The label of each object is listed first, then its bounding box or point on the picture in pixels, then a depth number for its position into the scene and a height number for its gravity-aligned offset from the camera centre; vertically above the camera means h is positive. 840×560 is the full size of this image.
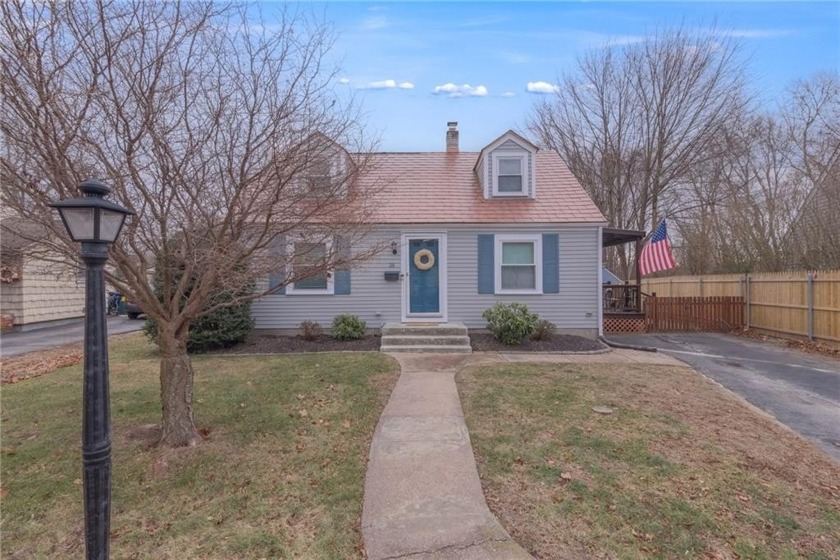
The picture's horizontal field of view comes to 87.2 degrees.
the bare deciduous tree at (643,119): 19.11 +7.57
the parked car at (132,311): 18.70 -1.20
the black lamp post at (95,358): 2.35 -0.41
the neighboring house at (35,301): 13.28 -0.59
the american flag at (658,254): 11.84 +0.78
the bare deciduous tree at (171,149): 3.13 +1.08
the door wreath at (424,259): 10.65 +0.57
